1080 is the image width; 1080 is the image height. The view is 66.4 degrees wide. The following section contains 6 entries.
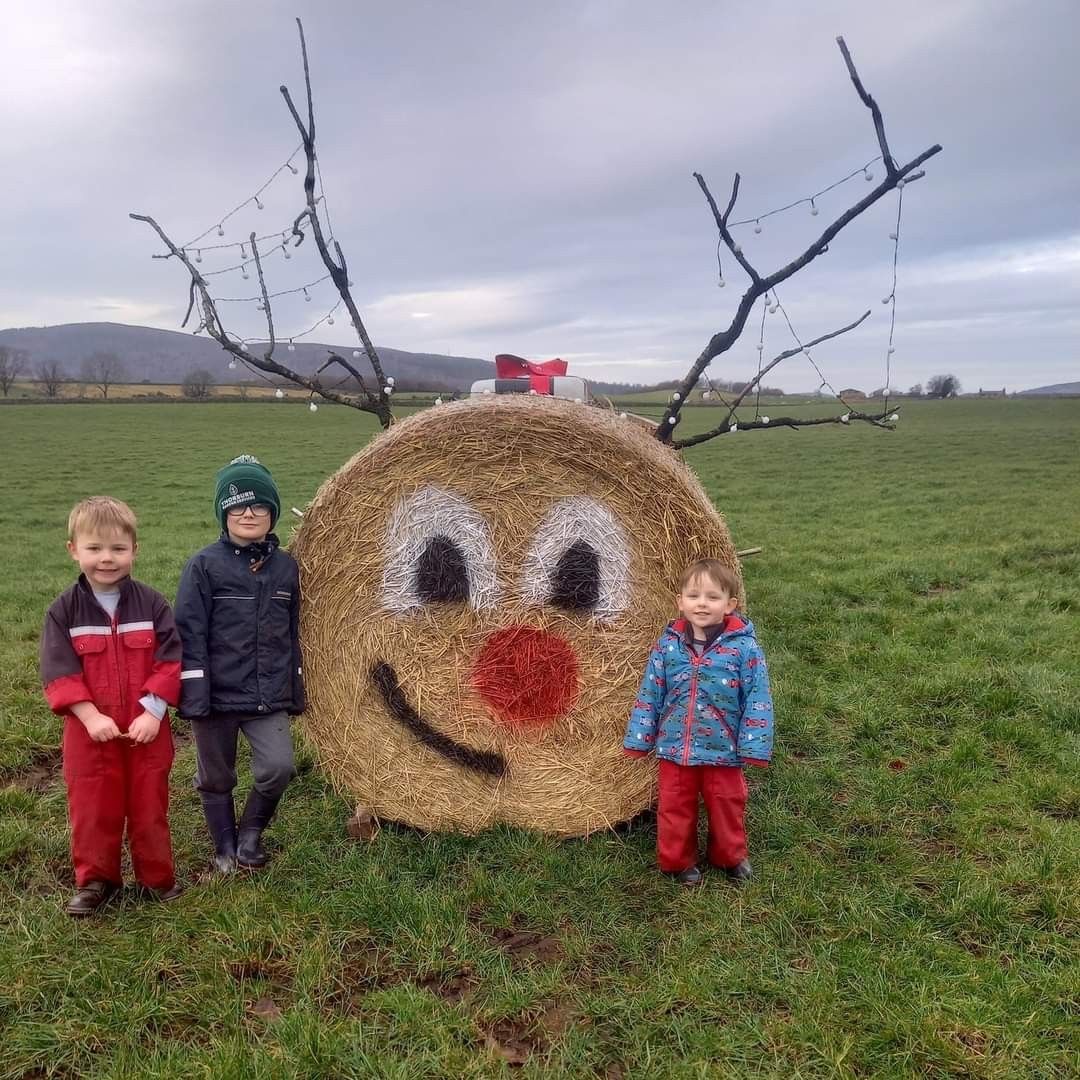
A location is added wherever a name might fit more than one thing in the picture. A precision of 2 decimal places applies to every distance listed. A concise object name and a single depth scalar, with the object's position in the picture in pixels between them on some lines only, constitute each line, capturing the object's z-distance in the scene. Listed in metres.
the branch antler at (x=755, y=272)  3.65
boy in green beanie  3.33
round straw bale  3.64
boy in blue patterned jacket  3.40
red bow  5.11
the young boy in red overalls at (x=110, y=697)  3.03
